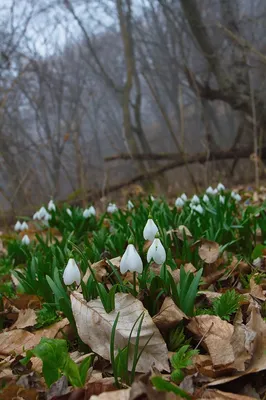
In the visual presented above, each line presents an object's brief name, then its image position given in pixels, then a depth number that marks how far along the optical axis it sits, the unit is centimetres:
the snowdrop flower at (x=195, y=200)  108
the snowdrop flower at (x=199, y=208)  99
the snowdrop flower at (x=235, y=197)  121
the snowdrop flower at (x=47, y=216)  126
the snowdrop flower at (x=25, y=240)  107
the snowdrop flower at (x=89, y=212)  118
